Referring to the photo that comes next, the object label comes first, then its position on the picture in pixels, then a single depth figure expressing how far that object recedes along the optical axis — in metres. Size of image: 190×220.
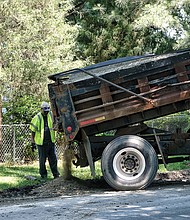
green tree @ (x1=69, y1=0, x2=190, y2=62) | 22.94
